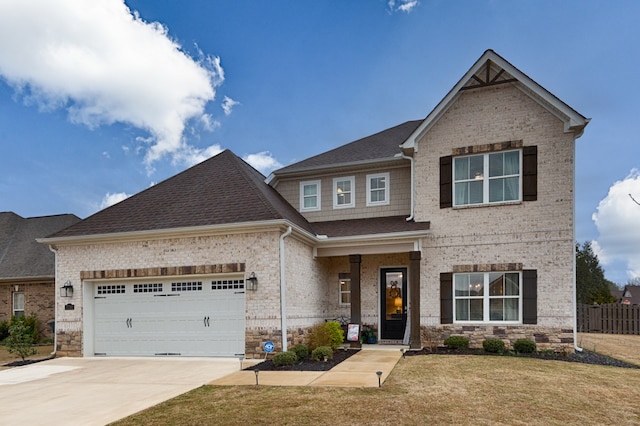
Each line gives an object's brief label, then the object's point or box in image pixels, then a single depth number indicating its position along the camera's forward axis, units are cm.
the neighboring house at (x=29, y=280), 1812
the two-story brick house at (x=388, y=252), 1163
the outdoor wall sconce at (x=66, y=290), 1267
